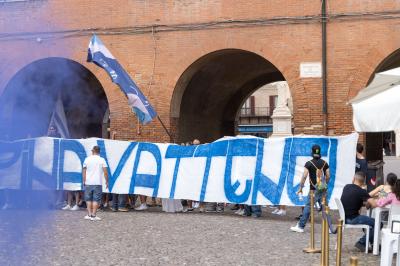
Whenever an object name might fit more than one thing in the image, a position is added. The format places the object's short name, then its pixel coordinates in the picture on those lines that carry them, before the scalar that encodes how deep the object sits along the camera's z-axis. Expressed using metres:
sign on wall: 16.97
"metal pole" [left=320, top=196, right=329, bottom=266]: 7.21
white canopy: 7.47
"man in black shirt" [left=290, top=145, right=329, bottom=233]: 11.50
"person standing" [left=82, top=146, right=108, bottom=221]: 12.74
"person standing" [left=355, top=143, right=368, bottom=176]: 12.66
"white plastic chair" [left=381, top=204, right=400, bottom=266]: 7.57
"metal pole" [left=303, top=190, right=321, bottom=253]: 8.88
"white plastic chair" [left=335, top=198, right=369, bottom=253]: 9.09
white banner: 12.93
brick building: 16.73
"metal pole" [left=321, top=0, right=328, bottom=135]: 16.86
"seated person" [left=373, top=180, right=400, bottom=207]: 8.36
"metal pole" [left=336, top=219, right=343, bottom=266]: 6.55
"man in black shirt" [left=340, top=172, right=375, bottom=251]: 9.26
